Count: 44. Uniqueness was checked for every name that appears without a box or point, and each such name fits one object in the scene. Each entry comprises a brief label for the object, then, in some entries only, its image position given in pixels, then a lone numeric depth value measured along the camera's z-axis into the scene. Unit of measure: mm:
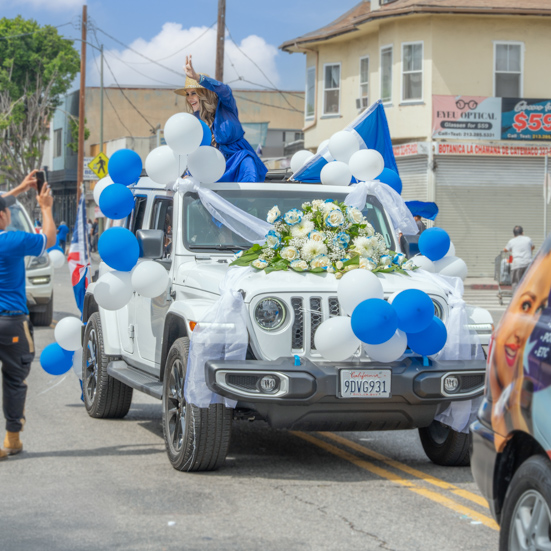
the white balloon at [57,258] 22892
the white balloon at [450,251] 16614
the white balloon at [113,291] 15135
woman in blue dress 16578
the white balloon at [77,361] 17566
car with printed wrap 7158
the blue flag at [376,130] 19866
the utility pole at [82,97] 78106
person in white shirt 41609
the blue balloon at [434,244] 15768
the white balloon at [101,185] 16547
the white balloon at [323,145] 18647
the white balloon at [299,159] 18650
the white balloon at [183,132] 14734
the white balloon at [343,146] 17319
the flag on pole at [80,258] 19187
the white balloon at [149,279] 14587
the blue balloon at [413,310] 12102
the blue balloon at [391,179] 17010
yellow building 59367
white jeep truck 12349
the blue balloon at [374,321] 11927
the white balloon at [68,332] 16810
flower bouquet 13491
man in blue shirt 13823
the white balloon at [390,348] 12403
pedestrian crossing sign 60315
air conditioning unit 65202
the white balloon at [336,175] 16517
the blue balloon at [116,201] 15189
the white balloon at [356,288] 12326
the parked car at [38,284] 30963
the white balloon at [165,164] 15251
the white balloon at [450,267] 15961
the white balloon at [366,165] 16254
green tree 112065
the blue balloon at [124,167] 15552
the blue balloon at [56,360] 16872
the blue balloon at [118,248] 14834
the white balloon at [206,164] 15158
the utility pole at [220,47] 56341
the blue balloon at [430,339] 12536
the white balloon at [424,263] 15791
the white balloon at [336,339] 12171
